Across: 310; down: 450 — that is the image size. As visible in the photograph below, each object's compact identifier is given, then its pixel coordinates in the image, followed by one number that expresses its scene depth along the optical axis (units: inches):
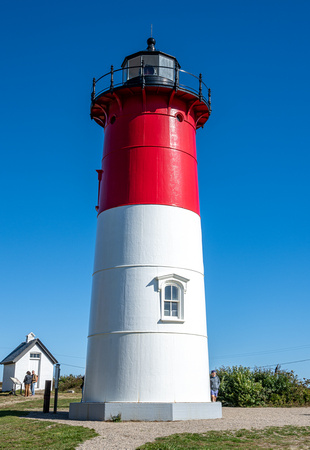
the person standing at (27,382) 1139.6
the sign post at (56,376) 735.1
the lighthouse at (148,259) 616.1
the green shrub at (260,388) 856.3
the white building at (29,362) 1422.2
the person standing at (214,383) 778.8
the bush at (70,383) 1301.7
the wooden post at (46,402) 740.6
